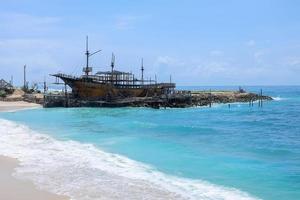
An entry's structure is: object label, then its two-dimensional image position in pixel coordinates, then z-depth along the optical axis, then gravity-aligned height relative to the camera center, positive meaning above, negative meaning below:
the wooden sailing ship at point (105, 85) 68.00 +0.34
